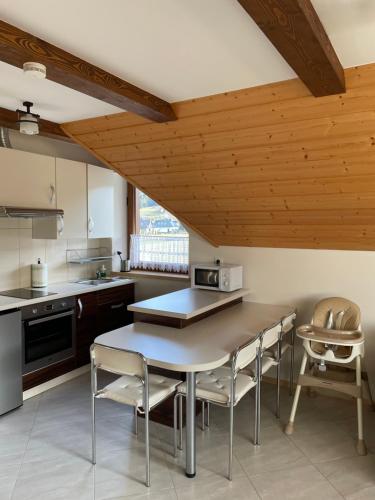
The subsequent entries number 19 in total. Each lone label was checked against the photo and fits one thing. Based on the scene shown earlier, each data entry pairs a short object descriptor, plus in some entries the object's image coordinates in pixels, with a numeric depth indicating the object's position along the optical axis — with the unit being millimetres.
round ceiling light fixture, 2869
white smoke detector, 1871
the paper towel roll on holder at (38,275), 3809
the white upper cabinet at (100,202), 4148
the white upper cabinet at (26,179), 3299
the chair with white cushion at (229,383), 2344
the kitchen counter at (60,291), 3154
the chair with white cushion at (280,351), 2986
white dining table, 2277
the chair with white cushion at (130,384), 2256
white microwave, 3553
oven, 3289
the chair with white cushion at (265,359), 2699
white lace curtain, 4586
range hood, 3203
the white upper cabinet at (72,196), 3807
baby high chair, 2754
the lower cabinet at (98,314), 3830
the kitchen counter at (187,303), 2867
